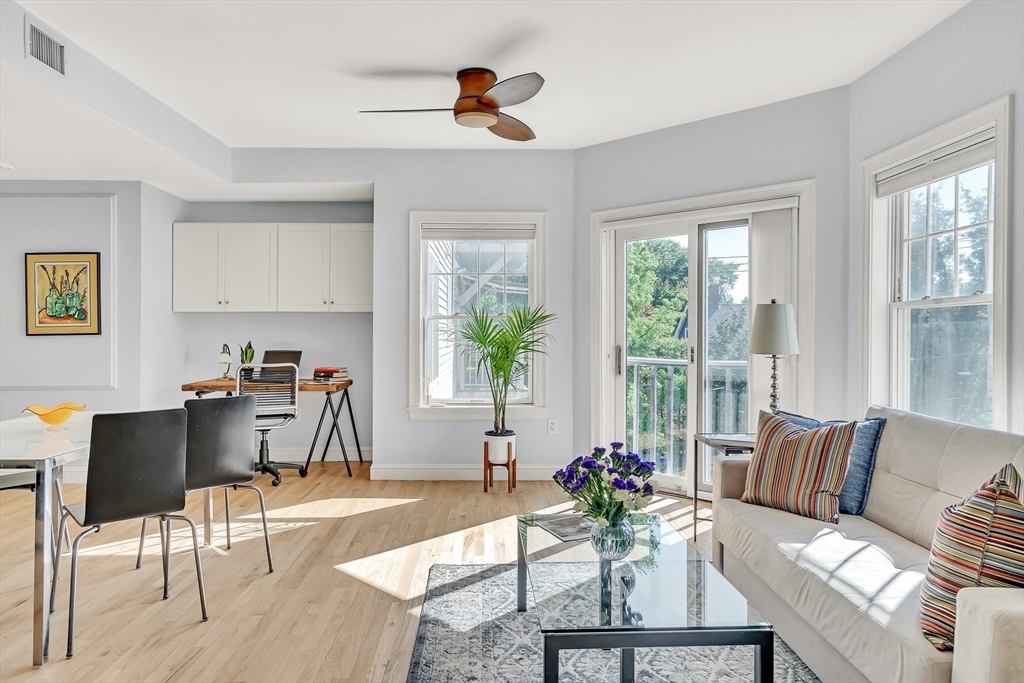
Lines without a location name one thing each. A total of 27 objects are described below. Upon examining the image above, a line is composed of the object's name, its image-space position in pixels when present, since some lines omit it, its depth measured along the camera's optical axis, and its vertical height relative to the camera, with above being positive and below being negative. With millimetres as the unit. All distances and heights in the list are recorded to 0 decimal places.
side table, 3447 -549
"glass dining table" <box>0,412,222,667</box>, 2320 -590
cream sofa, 1456 -727
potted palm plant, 4793 -57
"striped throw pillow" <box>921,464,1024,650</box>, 1560 -524
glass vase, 2180 -679
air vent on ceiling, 2922 +1344
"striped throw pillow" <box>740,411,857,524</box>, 2617 -538
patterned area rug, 2225 -1153
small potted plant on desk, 5609 -146
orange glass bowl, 2906 -343
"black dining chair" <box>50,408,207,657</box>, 2439 -517
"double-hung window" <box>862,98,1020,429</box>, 2627 +326
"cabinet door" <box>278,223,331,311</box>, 5617 +658
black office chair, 5031 -472
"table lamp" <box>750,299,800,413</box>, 3576 +58
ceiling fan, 3168 +1247
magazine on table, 2488 -752
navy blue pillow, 2721 -547
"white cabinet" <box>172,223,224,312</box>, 5613 +619
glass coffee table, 1703 -762
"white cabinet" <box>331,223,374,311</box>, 5605 +624
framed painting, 5055 +413
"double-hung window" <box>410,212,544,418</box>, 5188 +385
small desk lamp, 5637 -164
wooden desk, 5180 -399
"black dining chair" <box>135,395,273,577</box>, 2959 -489
